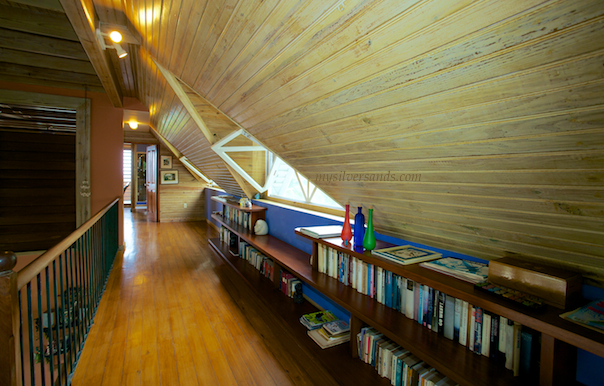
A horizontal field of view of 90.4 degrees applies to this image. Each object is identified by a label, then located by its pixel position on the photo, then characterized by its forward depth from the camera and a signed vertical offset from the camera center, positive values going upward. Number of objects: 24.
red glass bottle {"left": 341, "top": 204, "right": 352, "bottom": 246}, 2.18 -0.33
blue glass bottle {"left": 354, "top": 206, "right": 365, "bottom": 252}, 2.06 -0.30
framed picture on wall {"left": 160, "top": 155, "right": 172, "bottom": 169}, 8.12 +0.51
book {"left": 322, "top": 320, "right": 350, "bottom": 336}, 2.26 -1.10
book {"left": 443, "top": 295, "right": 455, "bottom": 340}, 1.57 -0.69
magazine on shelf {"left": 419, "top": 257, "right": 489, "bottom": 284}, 1.46 -0.42
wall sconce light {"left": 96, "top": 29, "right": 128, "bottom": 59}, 2.47 +1.20
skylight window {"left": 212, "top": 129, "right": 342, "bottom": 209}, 3.61 +0.18
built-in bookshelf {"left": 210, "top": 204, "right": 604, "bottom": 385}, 1.11 -0.76
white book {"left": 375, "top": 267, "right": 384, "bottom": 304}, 1.98 -0.66
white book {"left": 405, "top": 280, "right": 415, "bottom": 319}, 1.78 -0.67
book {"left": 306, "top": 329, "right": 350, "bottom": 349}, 2.18 -1.15
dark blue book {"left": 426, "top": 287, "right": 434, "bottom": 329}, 1.66 -0.67
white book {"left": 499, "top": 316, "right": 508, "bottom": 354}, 1.35 -0.65
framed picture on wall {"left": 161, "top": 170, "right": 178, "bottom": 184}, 8.10 +0.11
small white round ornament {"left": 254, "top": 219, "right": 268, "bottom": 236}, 3.99 -0.60
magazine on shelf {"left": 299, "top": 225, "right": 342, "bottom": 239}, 2.35 -0.38
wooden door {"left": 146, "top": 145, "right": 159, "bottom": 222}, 8.09 -0.12
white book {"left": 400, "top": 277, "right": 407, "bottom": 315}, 1.83 -0.66
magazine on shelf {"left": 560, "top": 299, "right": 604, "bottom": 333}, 1.03 -0.45
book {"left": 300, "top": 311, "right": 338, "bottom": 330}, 2.42 -1.12
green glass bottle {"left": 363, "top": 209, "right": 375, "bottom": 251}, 1.96 -0.33
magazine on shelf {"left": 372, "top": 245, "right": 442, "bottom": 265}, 1.73 -0.41
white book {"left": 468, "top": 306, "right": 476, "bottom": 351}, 1.47 -0.68
